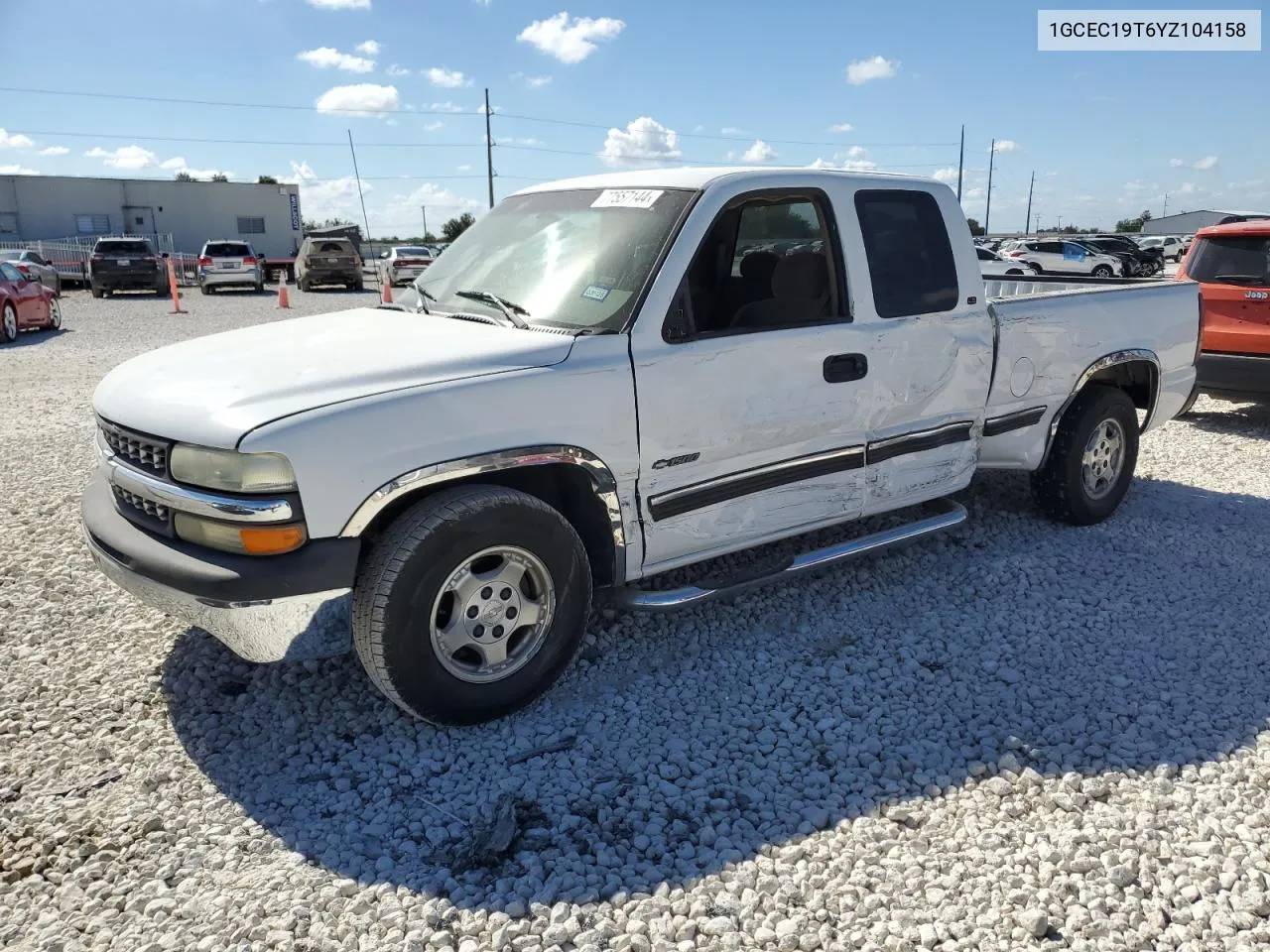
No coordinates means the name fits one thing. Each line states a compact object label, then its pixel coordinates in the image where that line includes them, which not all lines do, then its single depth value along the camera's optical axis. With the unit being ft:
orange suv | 25.02
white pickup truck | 9.67
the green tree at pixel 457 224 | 161.68
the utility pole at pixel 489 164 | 176.04
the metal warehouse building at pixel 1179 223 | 234.17
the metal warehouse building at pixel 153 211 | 126.72
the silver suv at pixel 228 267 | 89.20
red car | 49.57
